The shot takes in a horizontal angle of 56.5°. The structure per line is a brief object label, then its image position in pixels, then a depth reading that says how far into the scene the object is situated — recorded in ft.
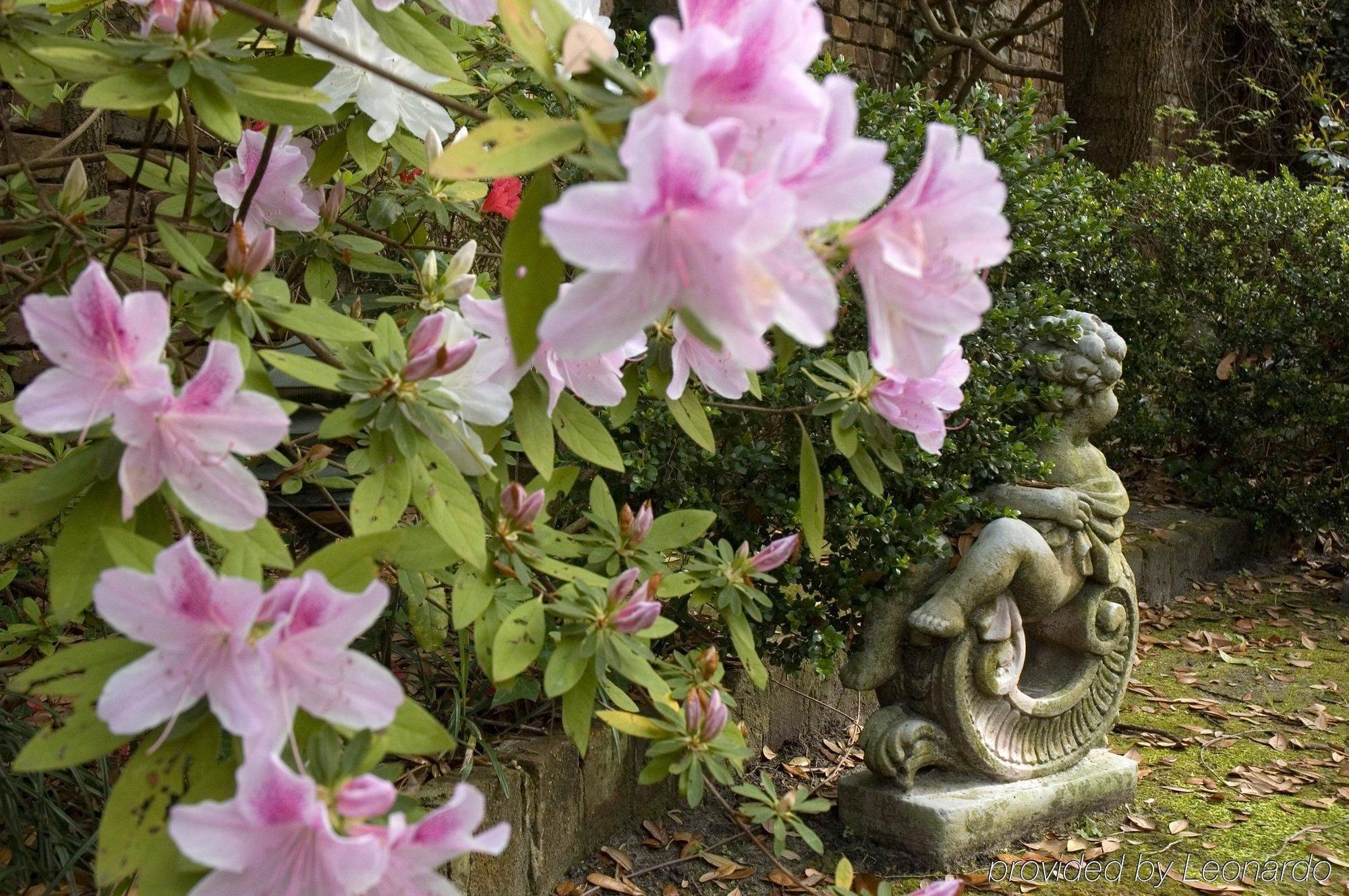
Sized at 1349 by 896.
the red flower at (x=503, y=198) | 7.28
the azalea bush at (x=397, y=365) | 2.32
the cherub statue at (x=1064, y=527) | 10.15
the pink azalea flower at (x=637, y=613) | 5.15
